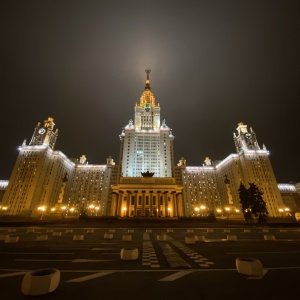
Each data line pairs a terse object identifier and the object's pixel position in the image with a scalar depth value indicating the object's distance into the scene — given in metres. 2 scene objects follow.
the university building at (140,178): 76.56
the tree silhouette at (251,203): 48.66
